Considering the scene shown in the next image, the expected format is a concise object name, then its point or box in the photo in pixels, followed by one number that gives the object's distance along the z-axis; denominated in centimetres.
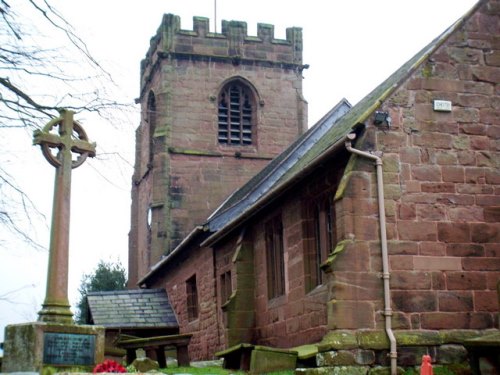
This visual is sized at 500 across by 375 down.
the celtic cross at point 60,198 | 1202
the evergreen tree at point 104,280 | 4778
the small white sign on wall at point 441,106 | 1552
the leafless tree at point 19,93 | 1011
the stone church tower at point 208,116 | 3288
